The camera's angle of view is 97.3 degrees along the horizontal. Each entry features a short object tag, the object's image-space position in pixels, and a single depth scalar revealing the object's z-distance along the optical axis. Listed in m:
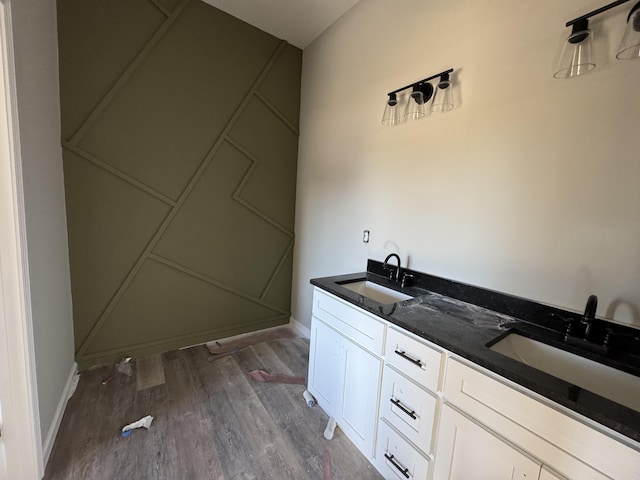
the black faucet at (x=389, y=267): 2.00
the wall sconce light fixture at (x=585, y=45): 1.02
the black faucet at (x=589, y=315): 1.11
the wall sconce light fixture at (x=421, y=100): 1.67
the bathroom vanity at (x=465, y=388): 0.82
